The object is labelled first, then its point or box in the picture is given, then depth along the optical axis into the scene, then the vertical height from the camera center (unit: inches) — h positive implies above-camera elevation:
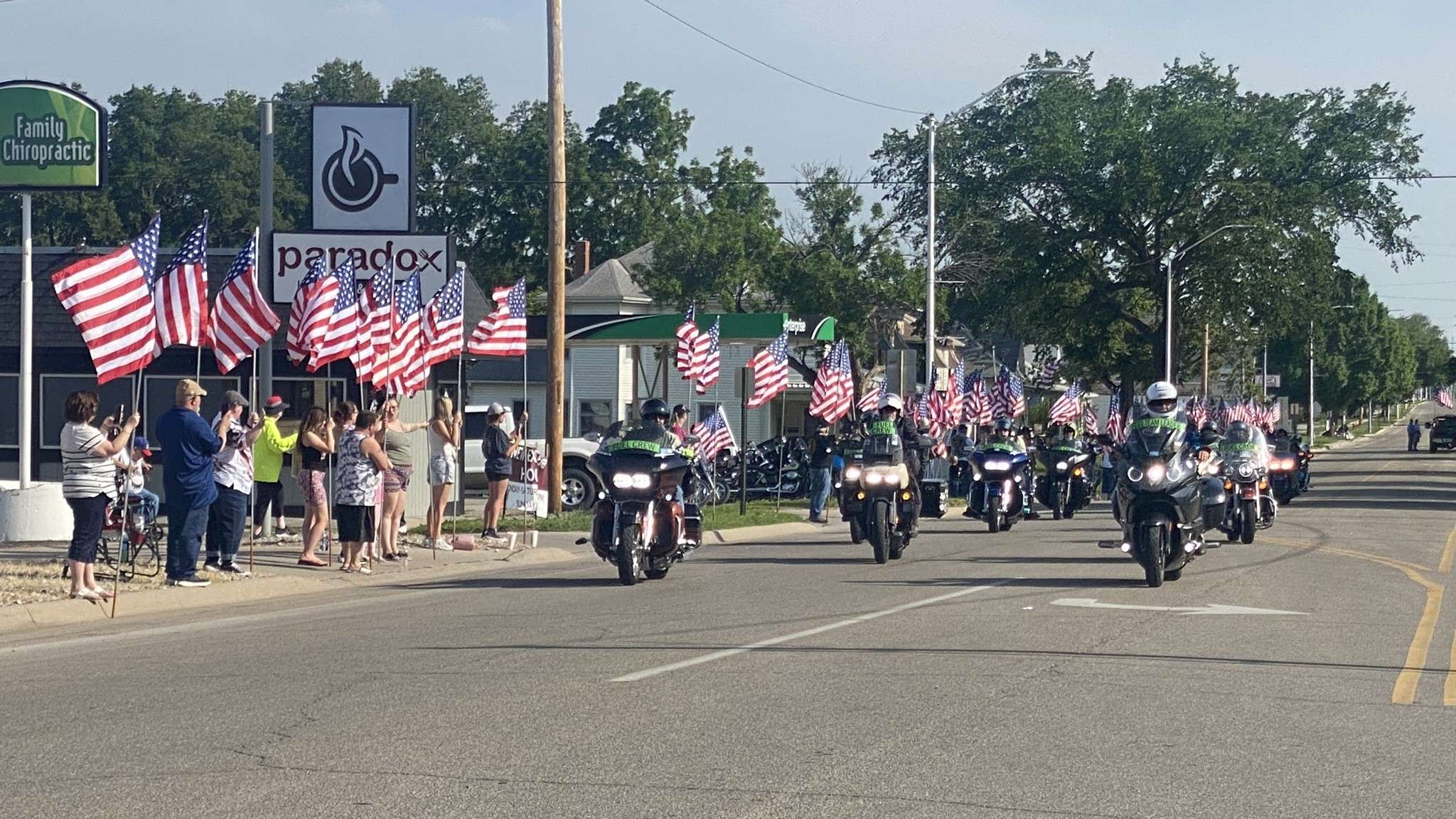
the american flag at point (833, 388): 1349.7 +31.7
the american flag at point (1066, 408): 1733.5 +20.9
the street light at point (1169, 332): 2293.3 +127.5
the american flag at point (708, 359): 1183.6 +47.7
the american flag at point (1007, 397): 1841.8 +34.0
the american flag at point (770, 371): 1255.5 +42.0
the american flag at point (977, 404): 1729.8 +25.2
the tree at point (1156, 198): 2399.1 +322.2
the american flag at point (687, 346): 1171.3 +55.3
